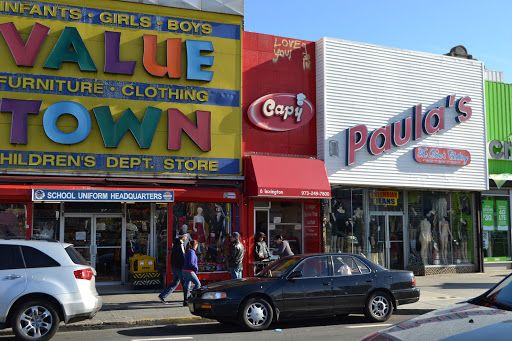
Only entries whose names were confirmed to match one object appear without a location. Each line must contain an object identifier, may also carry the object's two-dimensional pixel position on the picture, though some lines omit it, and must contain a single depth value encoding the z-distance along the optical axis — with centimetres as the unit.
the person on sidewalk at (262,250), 1622
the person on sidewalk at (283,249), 1577
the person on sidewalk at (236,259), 1420
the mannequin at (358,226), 1897
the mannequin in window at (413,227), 2009
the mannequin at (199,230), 1661
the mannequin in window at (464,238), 2091
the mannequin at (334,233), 1822
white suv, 895
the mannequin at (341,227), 1842
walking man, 1319
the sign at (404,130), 1833
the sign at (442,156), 1948
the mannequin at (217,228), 1678
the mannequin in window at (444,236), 2047
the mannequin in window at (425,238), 2014
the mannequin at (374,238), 1931
